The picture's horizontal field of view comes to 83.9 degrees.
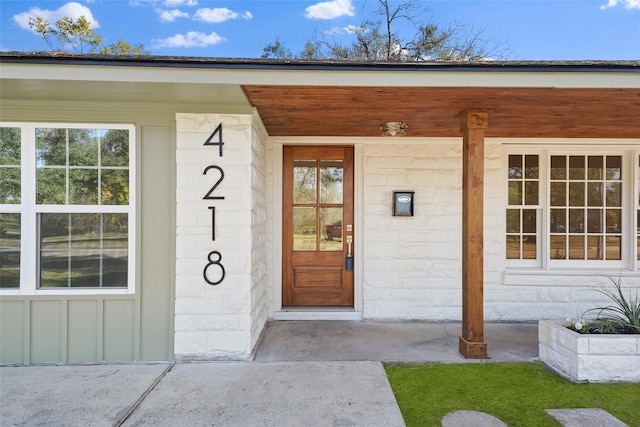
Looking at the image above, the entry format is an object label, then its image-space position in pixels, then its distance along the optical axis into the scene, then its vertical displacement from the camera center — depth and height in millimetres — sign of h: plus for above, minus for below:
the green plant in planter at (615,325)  3154 -990
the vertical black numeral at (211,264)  3475 -536
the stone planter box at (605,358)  3010 -1214
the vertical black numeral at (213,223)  3475 -104
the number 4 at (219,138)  3475 +727
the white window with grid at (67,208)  3426 +32
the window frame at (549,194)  4789 +237
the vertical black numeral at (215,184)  3469 +277
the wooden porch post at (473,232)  3438 -173
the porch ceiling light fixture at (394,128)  4066 +1001
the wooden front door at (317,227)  4922 -194
